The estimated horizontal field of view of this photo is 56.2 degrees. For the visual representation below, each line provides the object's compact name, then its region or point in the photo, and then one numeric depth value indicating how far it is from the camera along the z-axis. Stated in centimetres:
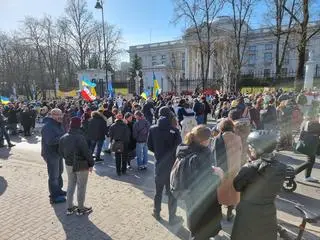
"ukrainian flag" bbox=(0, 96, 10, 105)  1997
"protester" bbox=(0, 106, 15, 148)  1222
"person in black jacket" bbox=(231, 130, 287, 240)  307
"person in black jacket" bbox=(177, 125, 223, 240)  370
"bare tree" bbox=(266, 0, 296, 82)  2444
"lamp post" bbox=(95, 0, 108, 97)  2416
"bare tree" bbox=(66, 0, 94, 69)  4544
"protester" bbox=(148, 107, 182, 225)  528
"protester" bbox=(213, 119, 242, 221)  480
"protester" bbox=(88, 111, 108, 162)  918
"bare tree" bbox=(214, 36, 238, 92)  3512
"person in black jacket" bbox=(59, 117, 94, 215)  536
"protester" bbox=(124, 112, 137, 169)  874
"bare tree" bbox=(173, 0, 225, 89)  2986
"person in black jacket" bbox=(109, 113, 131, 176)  805
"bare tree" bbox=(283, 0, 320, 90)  2188
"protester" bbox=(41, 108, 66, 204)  607
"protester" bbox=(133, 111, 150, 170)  843
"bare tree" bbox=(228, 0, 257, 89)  2894
